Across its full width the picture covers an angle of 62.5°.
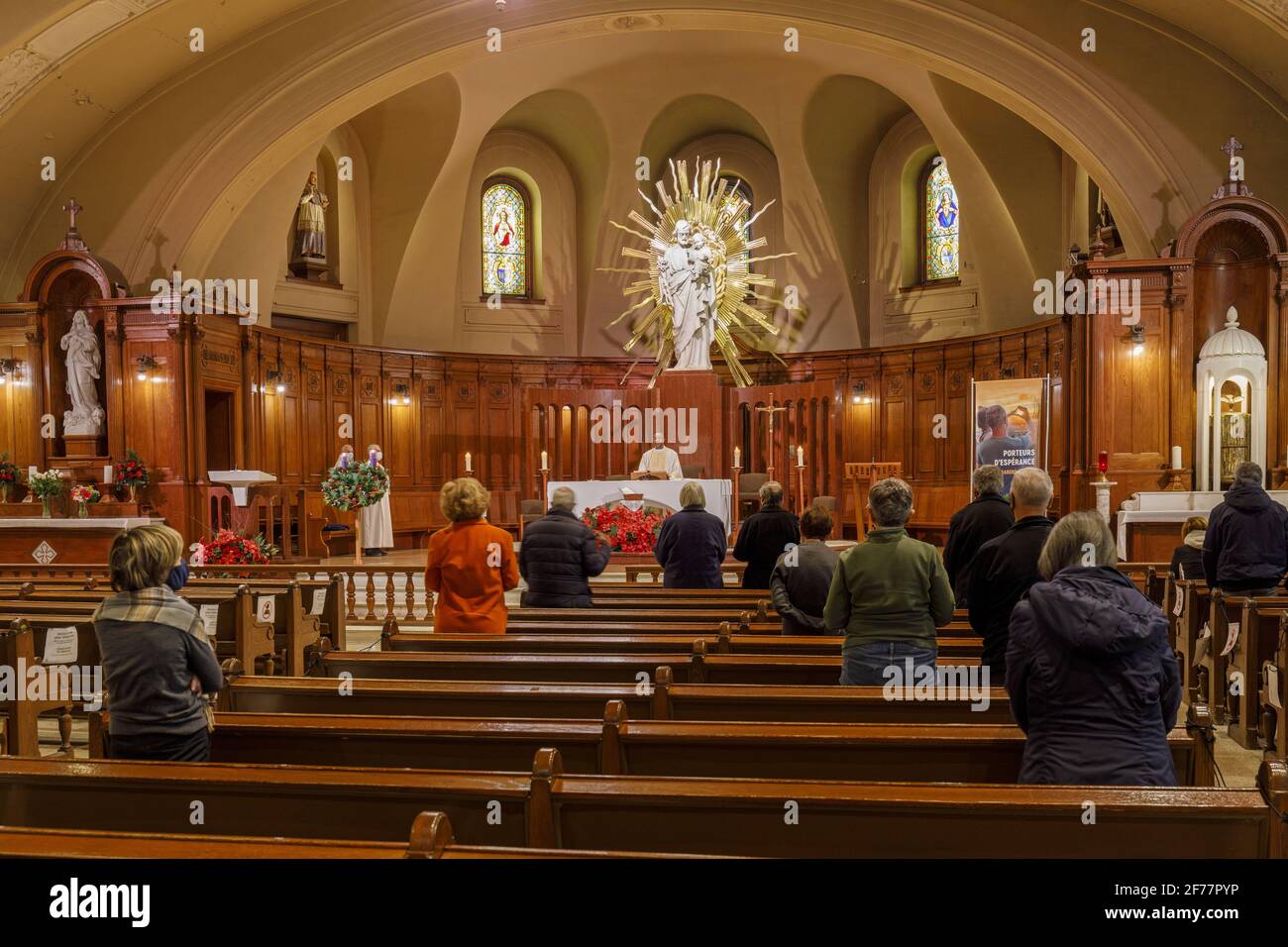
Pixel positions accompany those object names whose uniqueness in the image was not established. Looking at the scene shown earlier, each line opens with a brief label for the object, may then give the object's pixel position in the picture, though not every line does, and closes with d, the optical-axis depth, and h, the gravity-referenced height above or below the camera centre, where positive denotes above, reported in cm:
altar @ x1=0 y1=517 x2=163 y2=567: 1162 -81
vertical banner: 1298 +41
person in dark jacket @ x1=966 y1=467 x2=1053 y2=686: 381 -41
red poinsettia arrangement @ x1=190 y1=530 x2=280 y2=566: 945 -78
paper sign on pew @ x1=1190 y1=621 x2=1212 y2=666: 607 -110
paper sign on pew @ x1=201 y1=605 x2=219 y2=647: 578 -86
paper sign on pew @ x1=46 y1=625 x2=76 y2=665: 512 -88
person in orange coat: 498 -49
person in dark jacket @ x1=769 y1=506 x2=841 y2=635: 505 -58
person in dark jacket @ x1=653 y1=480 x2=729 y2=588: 688 -59
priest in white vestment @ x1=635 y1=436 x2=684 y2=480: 1405 -4
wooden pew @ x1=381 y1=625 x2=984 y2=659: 492 -87
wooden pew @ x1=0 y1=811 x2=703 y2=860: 208 -79
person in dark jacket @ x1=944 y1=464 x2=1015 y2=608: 484 -31
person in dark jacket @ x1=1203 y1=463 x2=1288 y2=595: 609 -51
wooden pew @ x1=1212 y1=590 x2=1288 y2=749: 533 -101
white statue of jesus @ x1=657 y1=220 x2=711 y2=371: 1645 +252
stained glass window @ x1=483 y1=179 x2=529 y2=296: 1944 +411
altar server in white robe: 1514 -93
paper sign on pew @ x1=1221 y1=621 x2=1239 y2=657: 564 -98
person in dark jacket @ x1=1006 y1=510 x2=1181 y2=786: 279 -61
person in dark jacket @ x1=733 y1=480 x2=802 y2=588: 634 -44
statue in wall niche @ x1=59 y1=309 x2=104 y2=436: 1329 +113
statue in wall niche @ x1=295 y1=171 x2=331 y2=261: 1681 +381
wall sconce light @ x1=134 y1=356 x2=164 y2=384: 1311 +119
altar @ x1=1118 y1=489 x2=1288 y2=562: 1061 -69
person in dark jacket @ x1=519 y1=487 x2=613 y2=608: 606 -57
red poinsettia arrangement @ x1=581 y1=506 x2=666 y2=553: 1155 -74
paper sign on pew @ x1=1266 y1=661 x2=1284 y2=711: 493 -111
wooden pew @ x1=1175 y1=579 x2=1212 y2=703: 626 -105
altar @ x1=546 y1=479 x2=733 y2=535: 1248 -39
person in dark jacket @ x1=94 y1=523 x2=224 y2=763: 322 -59
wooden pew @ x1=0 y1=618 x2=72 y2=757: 503 -115
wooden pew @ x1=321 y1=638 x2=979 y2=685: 449 -89
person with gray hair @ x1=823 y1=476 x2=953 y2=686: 411 -54
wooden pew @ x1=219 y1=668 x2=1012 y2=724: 373 -88
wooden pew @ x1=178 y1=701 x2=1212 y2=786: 310 -86
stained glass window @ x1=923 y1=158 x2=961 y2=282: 1769 +387
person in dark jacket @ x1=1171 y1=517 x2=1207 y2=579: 701 -66
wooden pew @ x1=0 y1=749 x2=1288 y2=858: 246 -85
